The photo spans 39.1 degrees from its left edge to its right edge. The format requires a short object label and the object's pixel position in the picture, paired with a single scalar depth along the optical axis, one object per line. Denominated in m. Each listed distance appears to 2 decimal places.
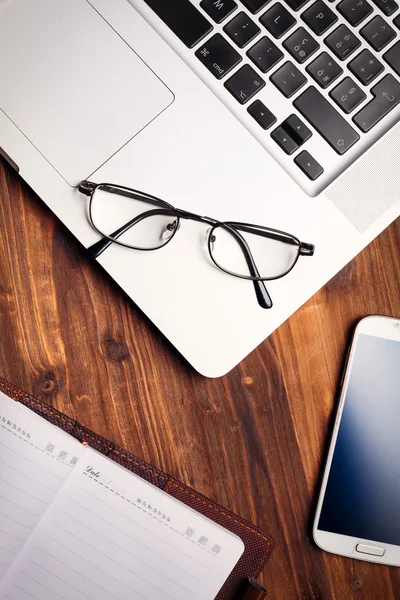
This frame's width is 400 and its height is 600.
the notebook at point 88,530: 0.59
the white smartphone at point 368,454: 0.64
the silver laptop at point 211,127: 0.56
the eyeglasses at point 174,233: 0.57
